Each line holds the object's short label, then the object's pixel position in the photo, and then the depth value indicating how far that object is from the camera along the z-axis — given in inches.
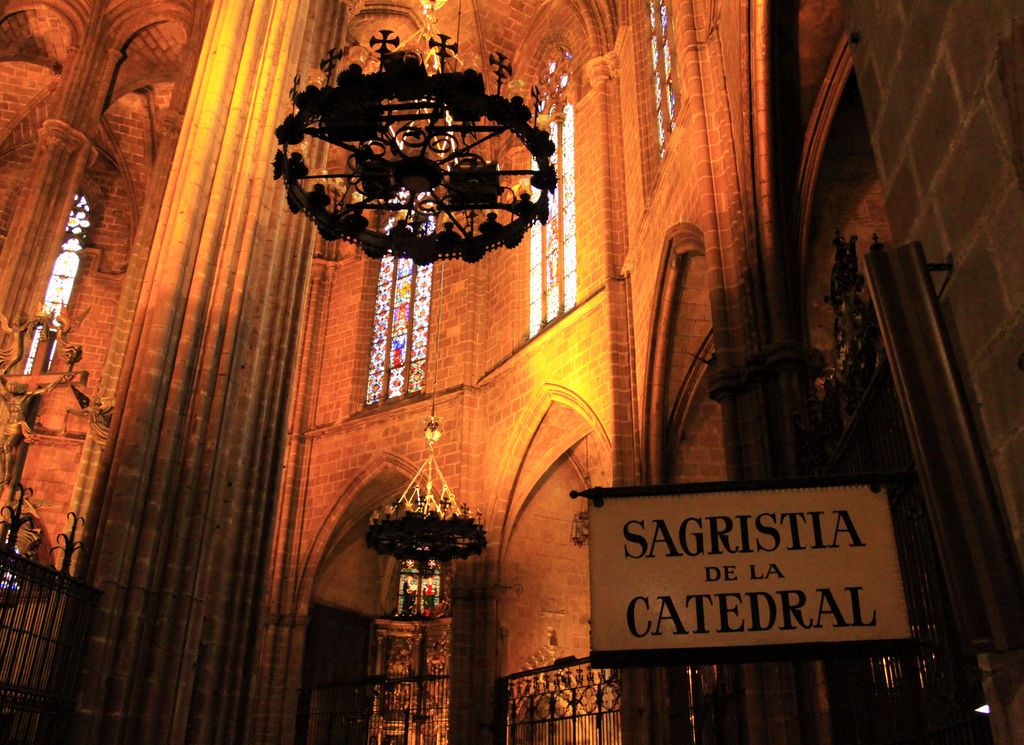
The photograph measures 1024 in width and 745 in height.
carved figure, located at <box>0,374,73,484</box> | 339.6
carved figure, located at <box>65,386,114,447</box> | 410.0
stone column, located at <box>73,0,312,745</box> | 277.3
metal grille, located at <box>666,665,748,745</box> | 373.7
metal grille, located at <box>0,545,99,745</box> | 223.8
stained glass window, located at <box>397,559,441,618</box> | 747.4
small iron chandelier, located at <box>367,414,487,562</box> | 530.3
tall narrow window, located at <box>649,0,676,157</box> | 493.8
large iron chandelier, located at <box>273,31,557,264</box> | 241.0
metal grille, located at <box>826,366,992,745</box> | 100.9
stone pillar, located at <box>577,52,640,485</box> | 510.6
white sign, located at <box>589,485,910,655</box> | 90.8
